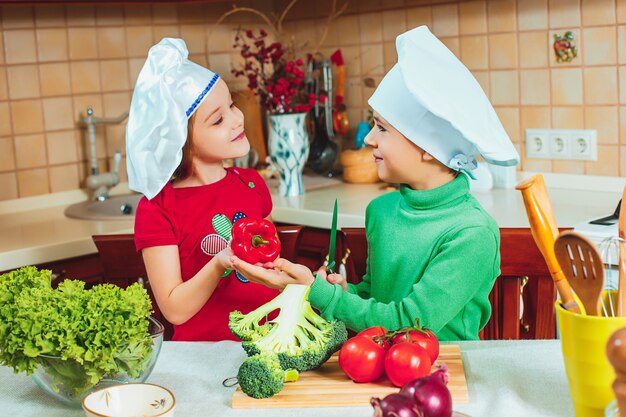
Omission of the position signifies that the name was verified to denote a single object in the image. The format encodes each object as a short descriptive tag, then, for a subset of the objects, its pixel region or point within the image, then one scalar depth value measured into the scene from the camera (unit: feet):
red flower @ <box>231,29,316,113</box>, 9.36
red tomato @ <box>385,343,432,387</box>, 3.77
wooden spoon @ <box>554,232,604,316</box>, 2.93
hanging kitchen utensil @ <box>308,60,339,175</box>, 10.35
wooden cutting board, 3.79
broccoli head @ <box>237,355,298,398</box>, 3.79
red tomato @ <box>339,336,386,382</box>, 3.89
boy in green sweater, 4.68
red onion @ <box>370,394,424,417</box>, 2.96
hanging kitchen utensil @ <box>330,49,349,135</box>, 10.47
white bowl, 3.51
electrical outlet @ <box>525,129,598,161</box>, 8.68
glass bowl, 3.77
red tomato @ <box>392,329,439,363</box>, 3.93
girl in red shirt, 5.54
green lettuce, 3.66
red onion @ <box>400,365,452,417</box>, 3.07
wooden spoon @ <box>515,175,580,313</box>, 3.38
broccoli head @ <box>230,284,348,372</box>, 4.01
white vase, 9.27
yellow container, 3.15
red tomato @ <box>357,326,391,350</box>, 4.01
